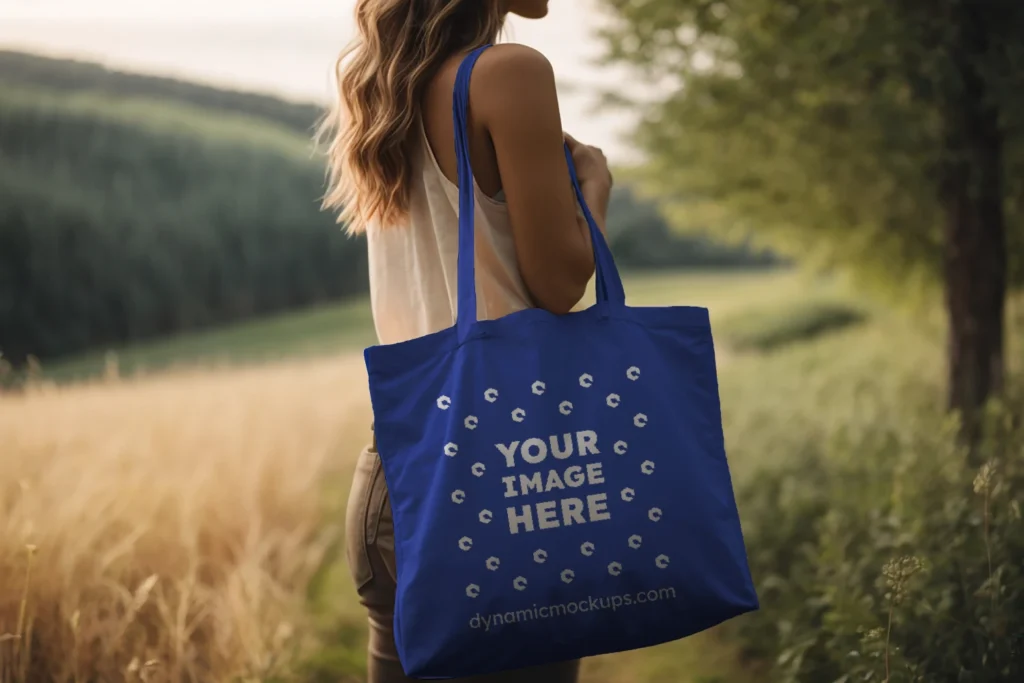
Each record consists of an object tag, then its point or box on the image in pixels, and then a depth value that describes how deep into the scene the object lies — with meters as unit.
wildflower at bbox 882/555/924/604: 2.00
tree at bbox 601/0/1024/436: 3.44
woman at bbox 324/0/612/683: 1.41
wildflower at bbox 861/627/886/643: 2.01
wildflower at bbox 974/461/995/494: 2.03
